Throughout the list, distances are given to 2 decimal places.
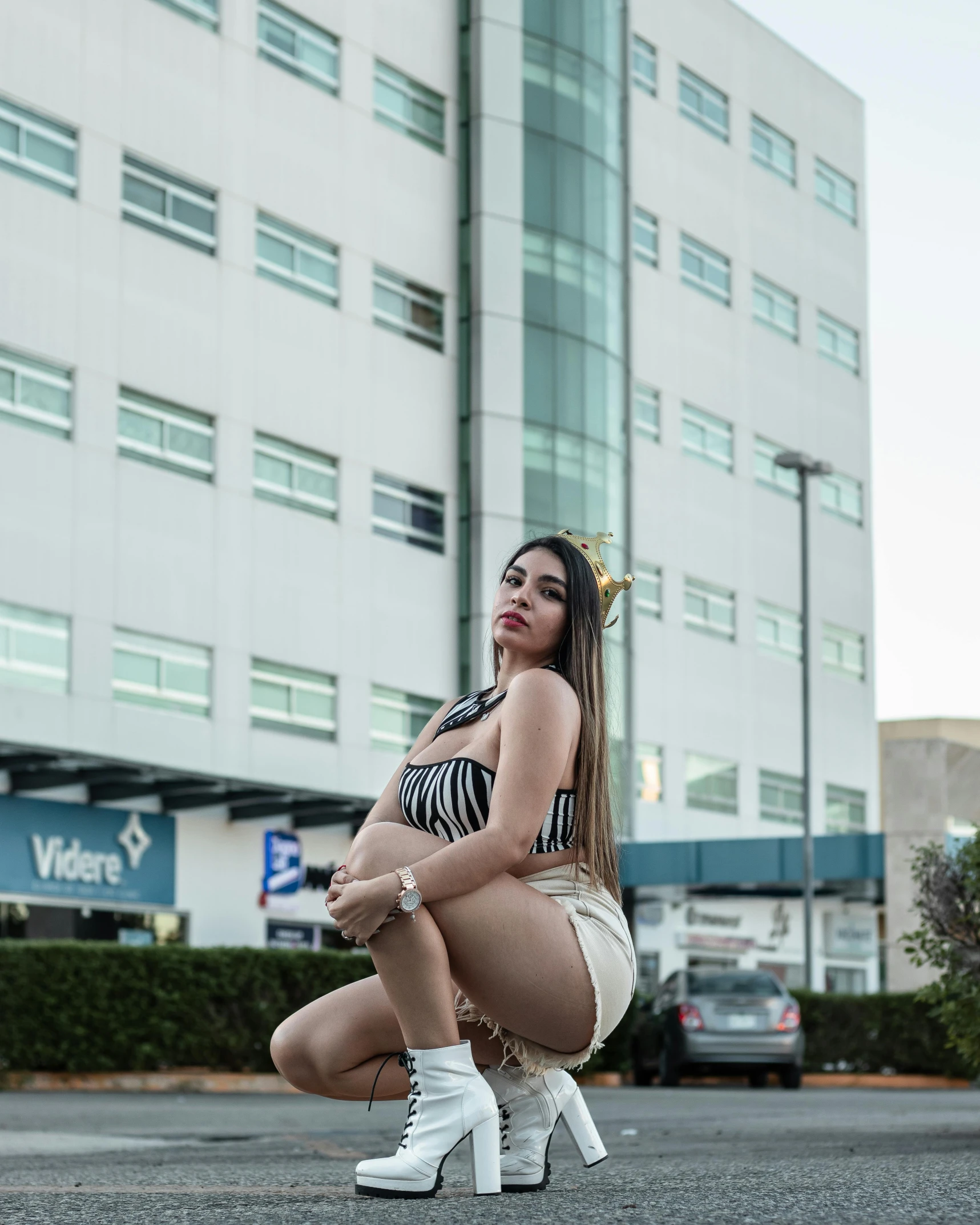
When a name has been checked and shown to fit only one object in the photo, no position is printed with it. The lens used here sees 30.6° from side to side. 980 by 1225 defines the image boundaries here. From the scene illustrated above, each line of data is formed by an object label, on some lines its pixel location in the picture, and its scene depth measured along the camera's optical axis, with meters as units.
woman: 3.96
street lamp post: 28.89
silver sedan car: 20.38
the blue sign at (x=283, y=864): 27.73
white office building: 24.81
